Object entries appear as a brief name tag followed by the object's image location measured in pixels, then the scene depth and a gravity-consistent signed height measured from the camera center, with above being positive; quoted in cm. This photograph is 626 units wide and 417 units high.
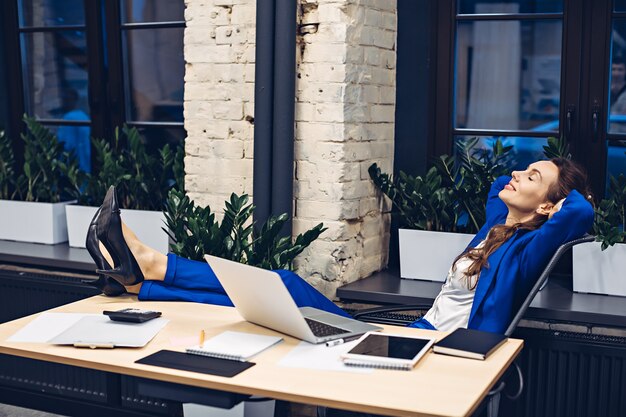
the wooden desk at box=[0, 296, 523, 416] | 197 -67
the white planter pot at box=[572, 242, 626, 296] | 361 -68
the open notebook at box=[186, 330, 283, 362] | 232 -67
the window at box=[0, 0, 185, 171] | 484 +20
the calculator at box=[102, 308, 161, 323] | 266 -65
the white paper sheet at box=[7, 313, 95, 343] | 250 -67
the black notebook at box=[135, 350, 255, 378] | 219 -67
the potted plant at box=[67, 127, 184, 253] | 442 -44
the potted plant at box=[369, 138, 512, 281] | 386 -46
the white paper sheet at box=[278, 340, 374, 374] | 223 -67
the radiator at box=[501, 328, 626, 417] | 341 -107
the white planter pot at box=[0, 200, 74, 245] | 474 -65
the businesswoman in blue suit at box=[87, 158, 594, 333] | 312 -59
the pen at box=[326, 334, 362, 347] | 245 -67
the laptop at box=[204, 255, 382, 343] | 237 -58
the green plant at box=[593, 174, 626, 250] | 354 -47
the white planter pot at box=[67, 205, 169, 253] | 439 -62
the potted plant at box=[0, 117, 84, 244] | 473 -48
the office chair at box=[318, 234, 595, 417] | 296 -77
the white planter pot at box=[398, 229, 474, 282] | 389 -67
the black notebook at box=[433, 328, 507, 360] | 234 -66
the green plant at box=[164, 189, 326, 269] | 355 -56
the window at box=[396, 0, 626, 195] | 395 +12
